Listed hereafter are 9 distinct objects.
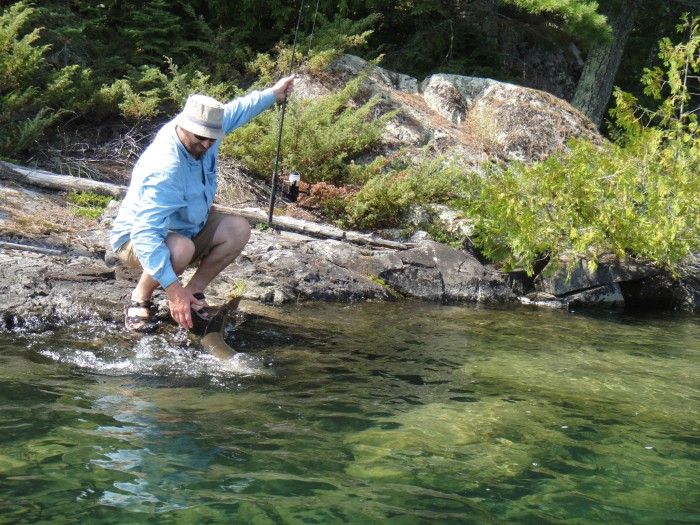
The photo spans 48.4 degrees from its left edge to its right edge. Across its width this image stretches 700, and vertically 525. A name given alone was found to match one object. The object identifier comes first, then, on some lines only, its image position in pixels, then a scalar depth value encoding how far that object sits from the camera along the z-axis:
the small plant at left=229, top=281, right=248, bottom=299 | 7.65
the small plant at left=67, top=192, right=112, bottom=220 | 9.20
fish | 5.78
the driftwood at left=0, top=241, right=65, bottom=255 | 7.54
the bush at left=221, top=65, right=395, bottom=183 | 11.34
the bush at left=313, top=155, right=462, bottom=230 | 10.79
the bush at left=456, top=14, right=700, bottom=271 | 8.88
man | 5.35
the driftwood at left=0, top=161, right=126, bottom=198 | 9.70
